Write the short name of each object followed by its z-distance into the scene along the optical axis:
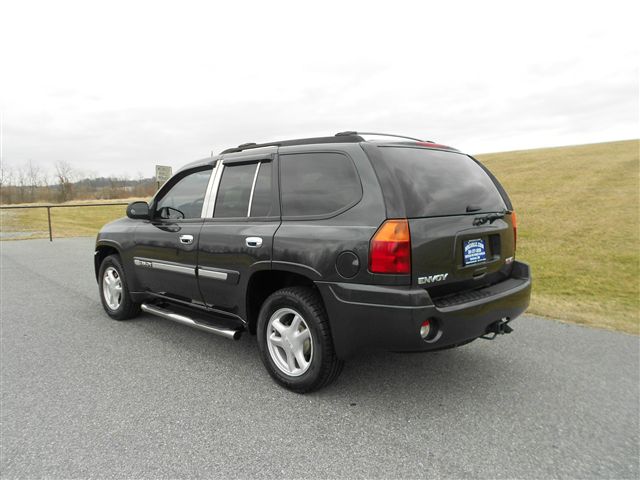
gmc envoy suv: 2.59
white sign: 11.13
